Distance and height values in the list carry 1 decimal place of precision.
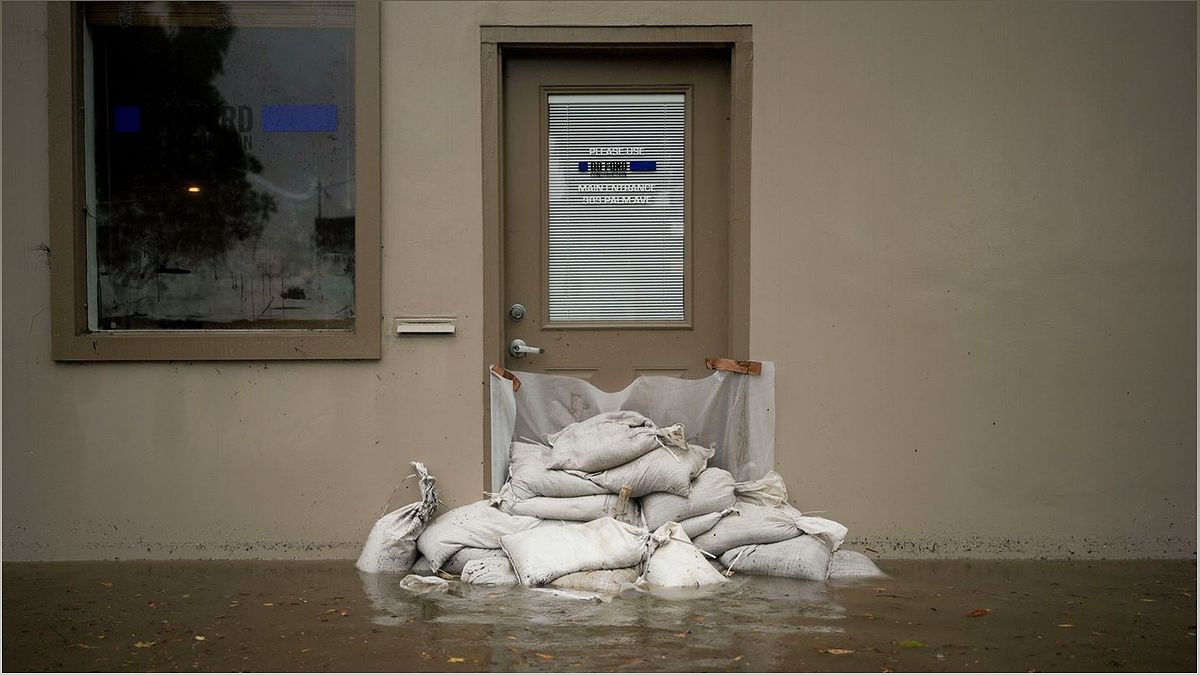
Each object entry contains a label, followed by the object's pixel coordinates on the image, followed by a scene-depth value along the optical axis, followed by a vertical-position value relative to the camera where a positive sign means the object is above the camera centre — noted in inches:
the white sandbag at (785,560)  178.9 -46.0
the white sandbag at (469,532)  183.8 -42.6
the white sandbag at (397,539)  187.8 -44.7
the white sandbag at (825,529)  185.3 -42.0
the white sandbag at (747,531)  182.9 -42.0
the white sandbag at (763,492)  192.7 -37.2
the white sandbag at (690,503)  184.4 -37.7
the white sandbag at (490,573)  175.6 -47.6
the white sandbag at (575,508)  184.2 -38.6
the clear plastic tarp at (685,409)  197.2 -23.3
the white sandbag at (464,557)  182.2 -46.4
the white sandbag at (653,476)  184.2 -32.8
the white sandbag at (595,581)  169.8 -47.1
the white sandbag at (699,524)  185.0 -41.2
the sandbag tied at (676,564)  173.0 -45.4
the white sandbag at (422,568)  185.9 -49.6
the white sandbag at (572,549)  172.4 -43.2
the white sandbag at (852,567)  182.2 -48.0
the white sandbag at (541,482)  185.5 -34.4
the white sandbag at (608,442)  184.5 -27.4
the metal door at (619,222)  202.7 +11.4
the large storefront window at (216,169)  197.5 +20.2
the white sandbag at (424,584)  173.8 -49.2
